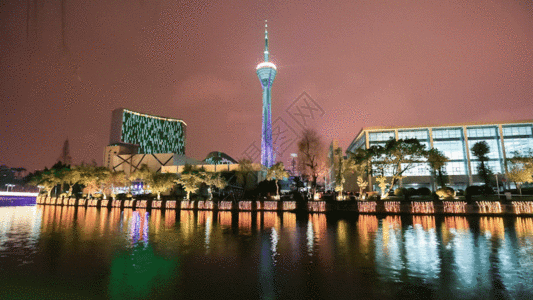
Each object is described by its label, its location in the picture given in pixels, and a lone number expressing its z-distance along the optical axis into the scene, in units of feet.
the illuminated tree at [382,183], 124.22
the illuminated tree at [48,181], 191.04
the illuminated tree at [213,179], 167.22
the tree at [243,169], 224.06
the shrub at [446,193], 121.60
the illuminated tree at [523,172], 133.63
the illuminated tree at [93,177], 177.78
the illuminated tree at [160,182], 158.20
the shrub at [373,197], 127.03
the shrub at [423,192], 170.63
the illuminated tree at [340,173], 134.31
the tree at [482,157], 197.26
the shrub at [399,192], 160.86
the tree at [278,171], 157.99
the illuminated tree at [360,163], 134.92
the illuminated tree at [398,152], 125.39
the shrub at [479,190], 150.30
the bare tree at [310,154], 137.80
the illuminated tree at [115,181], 187.81
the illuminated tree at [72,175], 185.78
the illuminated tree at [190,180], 154.61
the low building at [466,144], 221.87
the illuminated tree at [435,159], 147.02
